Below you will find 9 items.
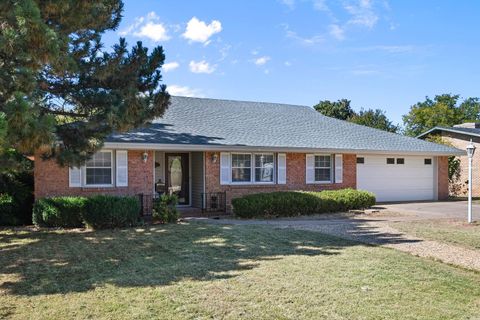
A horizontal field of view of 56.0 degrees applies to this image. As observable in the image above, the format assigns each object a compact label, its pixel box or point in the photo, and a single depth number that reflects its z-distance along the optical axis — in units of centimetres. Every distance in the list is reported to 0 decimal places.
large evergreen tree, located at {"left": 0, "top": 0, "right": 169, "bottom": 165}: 709
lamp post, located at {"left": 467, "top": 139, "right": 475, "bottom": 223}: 1442
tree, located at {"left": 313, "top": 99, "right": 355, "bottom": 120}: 4984
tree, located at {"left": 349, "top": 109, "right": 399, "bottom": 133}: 4477
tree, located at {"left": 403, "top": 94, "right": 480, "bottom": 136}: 5088
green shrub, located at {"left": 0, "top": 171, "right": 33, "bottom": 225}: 1381
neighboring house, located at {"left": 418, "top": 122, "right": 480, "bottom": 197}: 2567
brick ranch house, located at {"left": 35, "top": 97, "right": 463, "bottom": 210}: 1541
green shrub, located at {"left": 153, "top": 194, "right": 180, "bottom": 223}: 1347
